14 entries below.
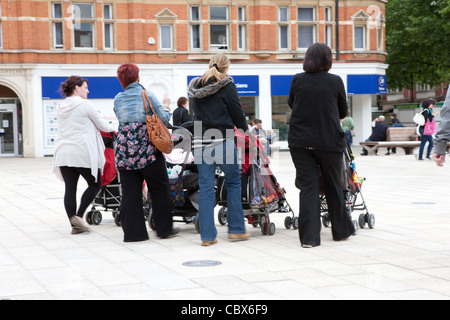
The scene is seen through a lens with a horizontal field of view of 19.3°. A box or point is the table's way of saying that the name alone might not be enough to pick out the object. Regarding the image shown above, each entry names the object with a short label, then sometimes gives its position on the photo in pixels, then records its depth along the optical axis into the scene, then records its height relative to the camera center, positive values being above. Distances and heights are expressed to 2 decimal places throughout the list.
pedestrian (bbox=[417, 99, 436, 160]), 39.50 -1.67
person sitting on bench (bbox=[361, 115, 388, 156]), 50.87 -2.18
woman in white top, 15.32 -0.78
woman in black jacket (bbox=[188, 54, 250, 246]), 13.49 -0.55
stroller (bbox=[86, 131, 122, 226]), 16.62 -1.44
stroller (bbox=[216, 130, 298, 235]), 14.57 -1.21
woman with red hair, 13.98 -0.90
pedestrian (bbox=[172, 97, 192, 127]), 22.63 -0.62
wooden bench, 49.08 -2.47
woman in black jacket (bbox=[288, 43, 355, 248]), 13.08 -0.55
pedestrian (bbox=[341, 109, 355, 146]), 46.13 -1.73
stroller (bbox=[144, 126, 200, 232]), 15.14 -1.27
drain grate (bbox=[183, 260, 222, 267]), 11.54 -1.64
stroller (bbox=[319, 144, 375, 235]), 14.33 -1.31
